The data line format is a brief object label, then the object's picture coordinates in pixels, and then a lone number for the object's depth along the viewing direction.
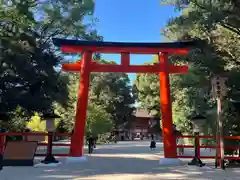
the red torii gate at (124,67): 8.24
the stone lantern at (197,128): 7.71
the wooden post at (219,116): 6.96
